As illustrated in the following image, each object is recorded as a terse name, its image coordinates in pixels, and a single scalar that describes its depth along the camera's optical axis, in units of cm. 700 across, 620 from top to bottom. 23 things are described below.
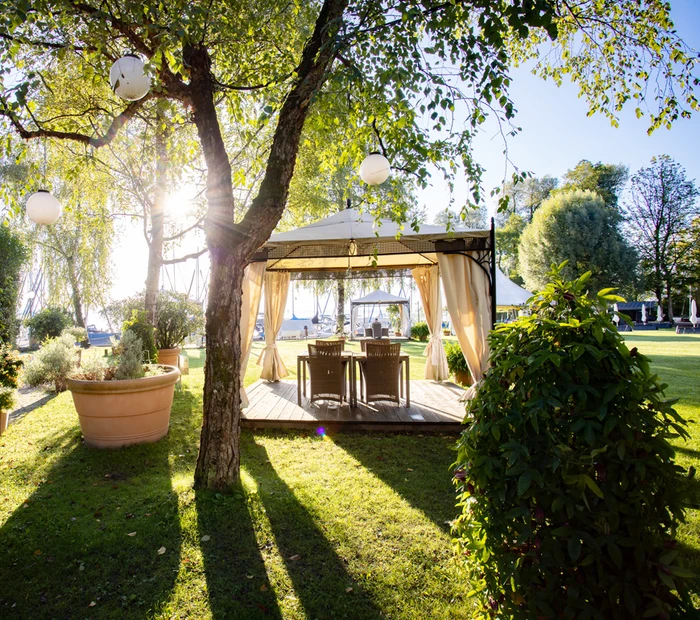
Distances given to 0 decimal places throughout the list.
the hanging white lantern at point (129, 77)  240
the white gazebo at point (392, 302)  2198
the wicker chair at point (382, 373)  558
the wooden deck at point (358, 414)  528
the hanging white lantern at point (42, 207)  421
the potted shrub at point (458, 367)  781
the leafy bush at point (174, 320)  902
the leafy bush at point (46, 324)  1322
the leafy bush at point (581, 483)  126
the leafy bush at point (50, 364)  677
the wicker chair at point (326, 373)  572
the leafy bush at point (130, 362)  464
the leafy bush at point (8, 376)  487
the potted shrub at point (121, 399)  439
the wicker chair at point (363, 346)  756
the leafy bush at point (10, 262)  859
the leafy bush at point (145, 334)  669
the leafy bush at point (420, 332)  2077
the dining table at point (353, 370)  591
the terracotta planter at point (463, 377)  780
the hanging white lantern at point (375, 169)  392
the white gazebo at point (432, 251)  541
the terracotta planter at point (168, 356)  848
